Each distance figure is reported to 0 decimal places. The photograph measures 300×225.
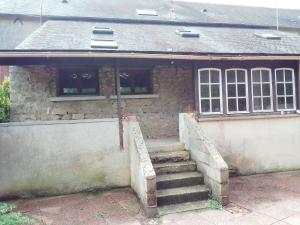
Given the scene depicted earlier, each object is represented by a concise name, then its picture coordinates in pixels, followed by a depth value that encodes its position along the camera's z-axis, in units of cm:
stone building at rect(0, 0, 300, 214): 684
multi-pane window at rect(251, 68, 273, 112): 884
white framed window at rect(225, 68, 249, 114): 869
